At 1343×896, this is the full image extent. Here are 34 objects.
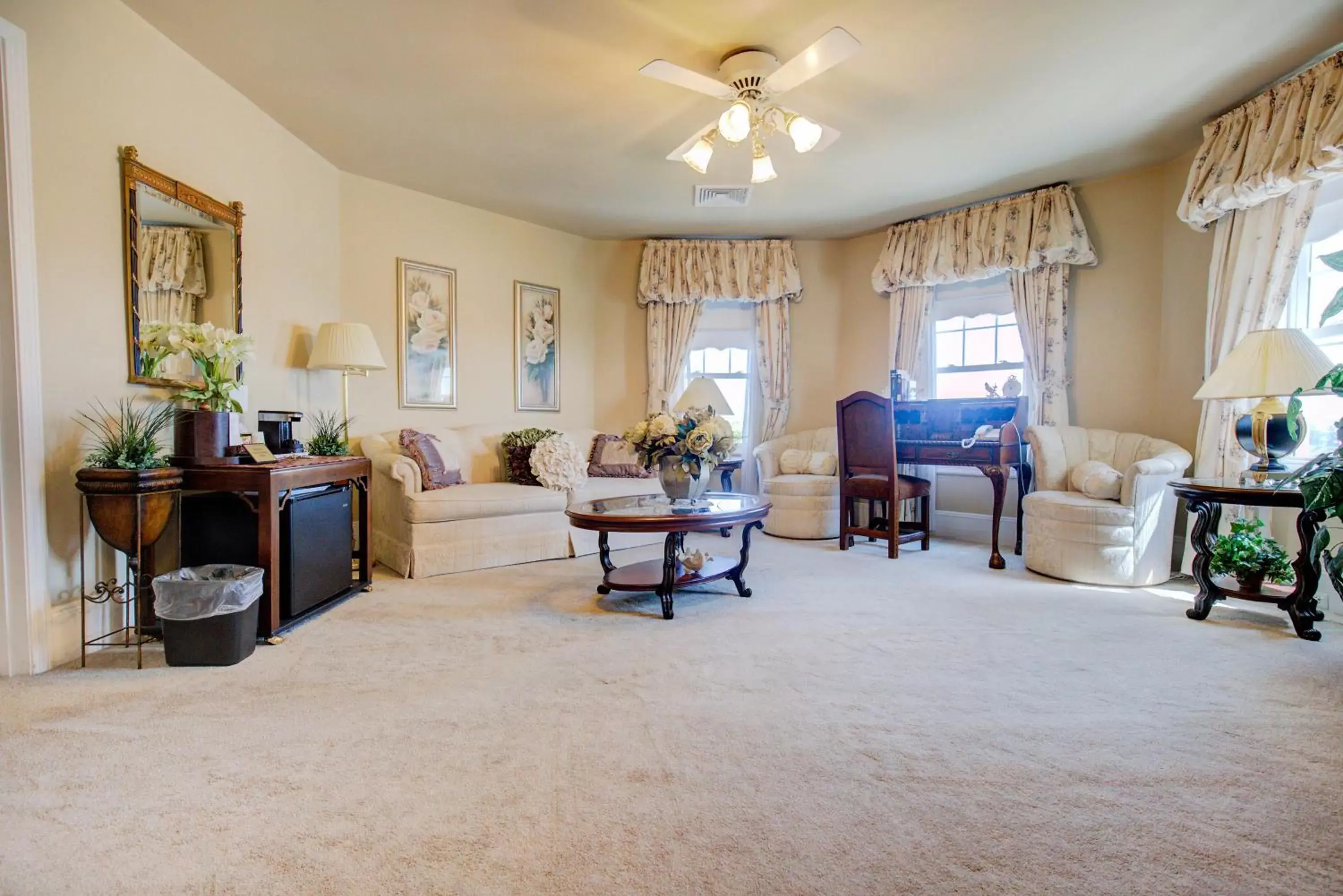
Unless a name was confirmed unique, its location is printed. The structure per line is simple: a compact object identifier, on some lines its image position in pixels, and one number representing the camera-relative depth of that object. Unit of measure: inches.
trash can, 91.8
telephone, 170.7
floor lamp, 147.4
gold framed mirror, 103.3
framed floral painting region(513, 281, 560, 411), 212.1
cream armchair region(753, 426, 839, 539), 195.5
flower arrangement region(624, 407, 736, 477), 125.0
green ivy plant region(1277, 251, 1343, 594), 86.4
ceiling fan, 100.4
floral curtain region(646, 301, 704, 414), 229.8
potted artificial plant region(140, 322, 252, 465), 103.2
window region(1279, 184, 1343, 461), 123.0
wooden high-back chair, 169.5
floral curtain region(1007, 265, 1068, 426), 178.5
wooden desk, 163.2
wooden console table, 102.1
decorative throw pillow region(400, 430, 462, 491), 154.3
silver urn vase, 126.4
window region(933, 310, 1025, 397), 196.7
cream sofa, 147.3
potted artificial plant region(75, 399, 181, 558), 89.9
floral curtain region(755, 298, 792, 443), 228.8
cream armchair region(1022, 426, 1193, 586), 134.4
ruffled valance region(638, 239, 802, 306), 226.8
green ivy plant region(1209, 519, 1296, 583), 114.7
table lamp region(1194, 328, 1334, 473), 107.0
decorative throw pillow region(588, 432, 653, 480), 200.3
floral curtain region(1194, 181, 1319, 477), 125.3
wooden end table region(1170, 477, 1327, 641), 103.7
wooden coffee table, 116.0
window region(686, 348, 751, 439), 238.7
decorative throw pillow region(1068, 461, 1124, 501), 141.4
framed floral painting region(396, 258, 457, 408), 183.5
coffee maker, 124.5
